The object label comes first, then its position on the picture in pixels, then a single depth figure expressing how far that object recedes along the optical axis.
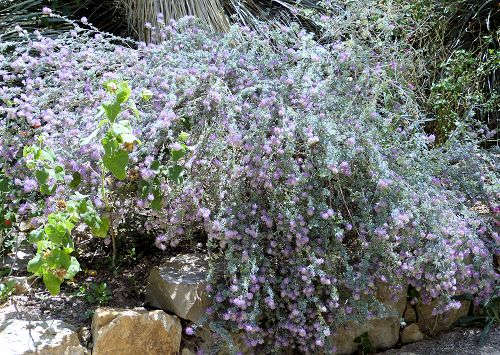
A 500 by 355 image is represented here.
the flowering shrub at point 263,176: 2.92
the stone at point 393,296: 3.23
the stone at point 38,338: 2.73
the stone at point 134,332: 2.87
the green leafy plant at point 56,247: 2.64
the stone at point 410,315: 3.66
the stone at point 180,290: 3.05
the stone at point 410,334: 3.68
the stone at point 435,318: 3.69
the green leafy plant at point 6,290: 2.98
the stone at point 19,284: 3.08
